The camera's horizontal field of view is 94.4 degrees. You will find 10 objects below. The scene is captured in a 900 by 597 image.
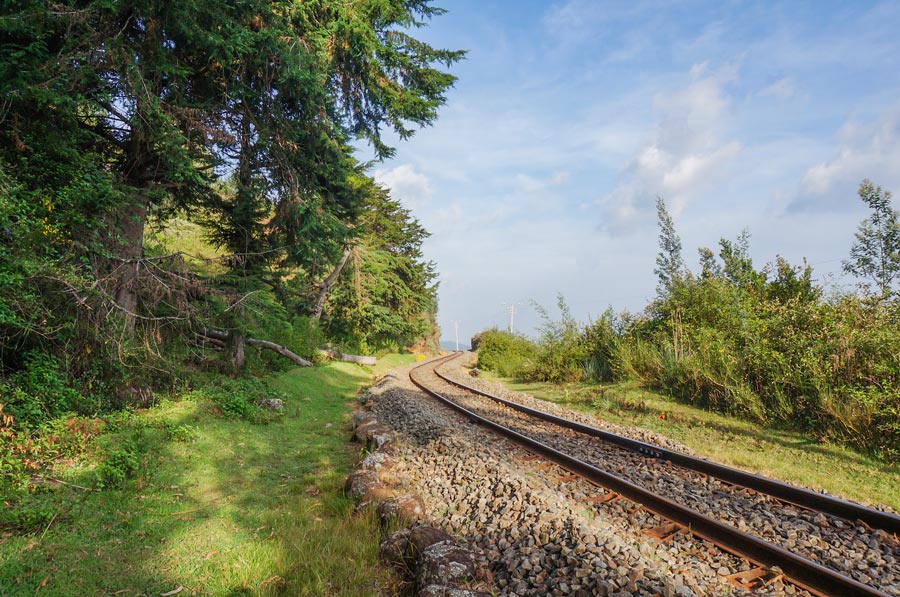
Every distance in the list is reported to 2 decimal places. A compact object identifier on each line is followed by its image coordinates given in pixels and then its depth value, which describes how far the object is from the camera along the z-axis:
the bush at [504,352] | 22.17
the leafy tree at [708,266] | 14.77
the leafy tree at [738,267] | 13.92
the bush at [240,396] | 8.38
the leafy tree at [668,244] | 28.07
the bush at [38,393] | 5.53
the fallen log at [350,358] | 20.93
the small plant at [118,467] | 4.70
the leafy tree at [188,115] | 5.95
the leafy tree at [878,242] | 17.62
